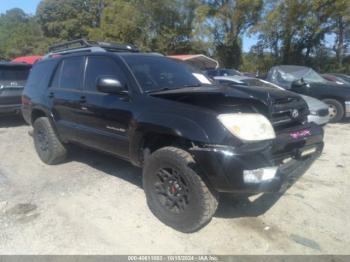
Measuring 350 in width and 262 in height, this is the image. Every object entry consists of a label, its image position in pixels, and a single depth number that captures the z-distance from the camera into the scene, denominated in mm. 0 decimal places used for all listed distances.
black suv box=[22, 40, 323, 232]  2924
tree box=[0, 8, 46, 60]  45156
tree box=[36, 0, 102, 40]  40719
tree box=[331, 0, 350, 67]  24234
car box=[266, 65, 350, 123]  8625
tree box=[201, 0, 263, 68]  27984
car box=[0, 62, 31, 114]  7961
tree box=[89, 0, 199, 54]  29578
